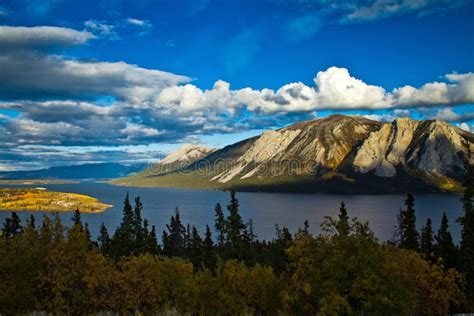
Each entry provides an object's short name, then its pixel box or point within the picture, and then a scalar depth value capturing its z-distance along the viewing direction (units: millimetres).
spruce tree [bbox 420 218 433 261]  88562
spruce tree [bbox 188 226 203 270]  106925
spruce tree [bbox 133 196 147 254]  108500
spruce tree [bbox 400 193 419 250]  84000
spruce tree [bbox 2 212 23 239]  101000
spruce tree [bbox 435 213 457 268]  86938
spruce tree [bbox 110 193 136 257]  106688
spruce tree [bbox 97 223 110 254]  115506
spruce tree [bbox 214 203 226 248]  112738
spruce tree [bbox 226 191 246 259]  88812
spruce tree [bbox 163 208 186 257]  124562
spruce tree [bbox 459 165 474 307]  72438
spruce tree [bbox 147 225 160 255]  110050
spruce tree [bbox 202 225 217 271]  95000
